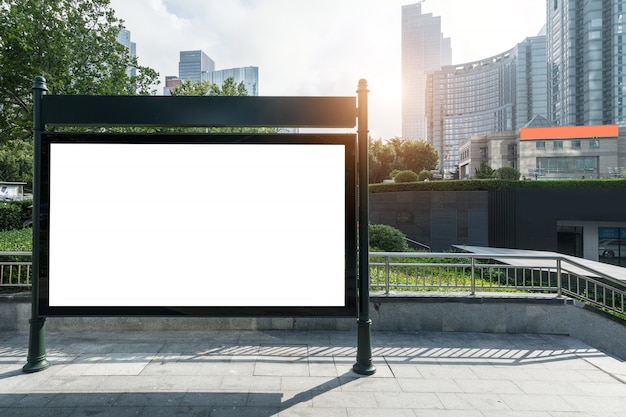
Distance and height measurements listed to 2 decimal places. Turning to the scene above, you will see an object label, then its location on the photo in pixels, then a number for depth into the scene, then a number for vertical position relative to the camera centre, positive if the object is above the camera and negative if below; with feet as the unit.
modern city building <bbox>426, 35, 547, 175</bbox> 453.99 +165.72
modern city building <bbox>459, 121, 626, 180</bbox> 171.83 +29.67
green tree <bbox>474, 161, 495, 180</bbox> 110.39 +12.07
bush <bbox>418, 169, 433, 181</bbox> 117.19 +11.83
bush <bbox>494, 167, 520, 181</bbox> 111.75 +11.86
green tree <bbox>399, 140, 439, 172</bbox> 189.57 +29.27
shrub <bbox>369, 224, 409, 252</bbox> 48.80 -3.40
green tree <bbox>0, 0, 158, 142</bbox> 35.09 +15.67
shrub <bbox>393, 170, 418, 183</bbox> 93.20 +9.12
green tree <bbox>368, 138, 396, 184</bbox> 177.06 +26.14
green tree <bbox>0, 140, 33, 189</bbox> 172.76 +21.67
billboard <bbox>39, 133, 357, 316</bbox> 15.65 -0.41
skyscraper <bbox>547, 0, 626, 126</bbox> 302.86 +129.50
